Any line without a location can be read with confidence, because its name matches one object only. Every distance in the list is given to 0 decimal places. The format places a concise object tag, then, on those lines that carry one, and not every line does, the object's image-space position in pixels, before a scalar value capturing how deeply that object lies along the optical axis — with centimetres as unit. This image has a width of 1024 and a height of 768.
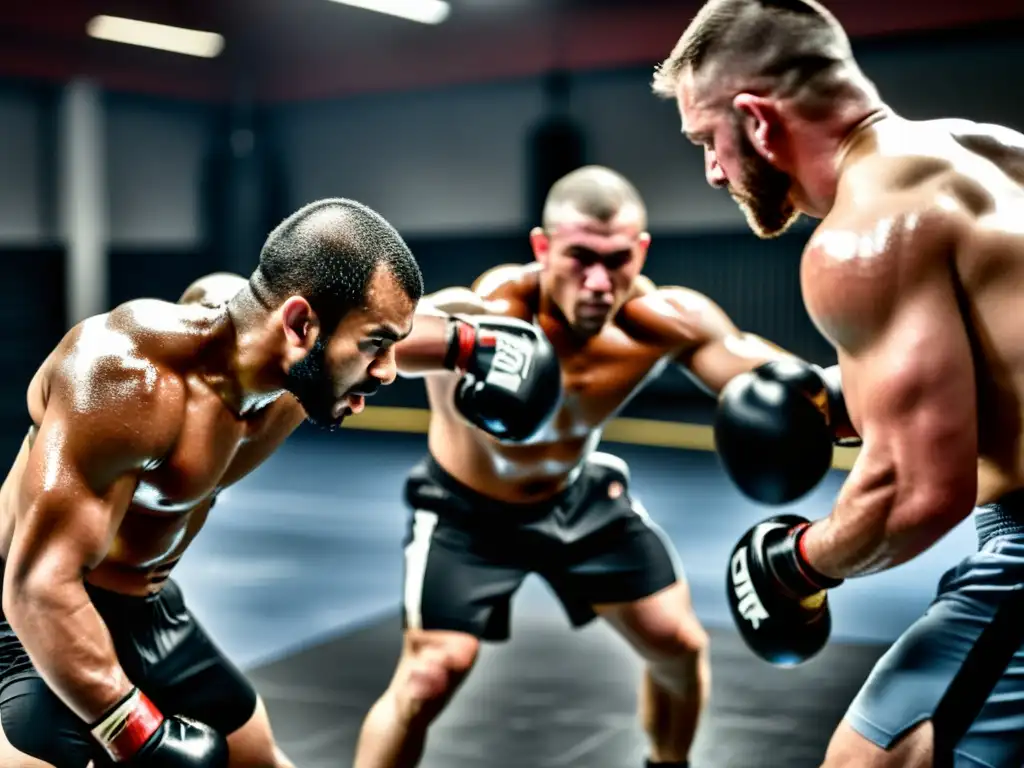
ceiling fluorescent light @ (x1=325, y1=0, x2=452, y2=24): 1042
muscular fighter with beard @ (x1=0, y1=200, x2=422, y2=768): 186
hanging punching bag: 1076
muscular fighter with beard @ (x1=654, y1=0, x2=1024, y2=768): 169
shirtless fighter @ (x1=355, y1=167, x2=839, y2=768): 325
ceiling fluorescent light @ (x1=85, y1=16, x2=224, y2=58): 1112
